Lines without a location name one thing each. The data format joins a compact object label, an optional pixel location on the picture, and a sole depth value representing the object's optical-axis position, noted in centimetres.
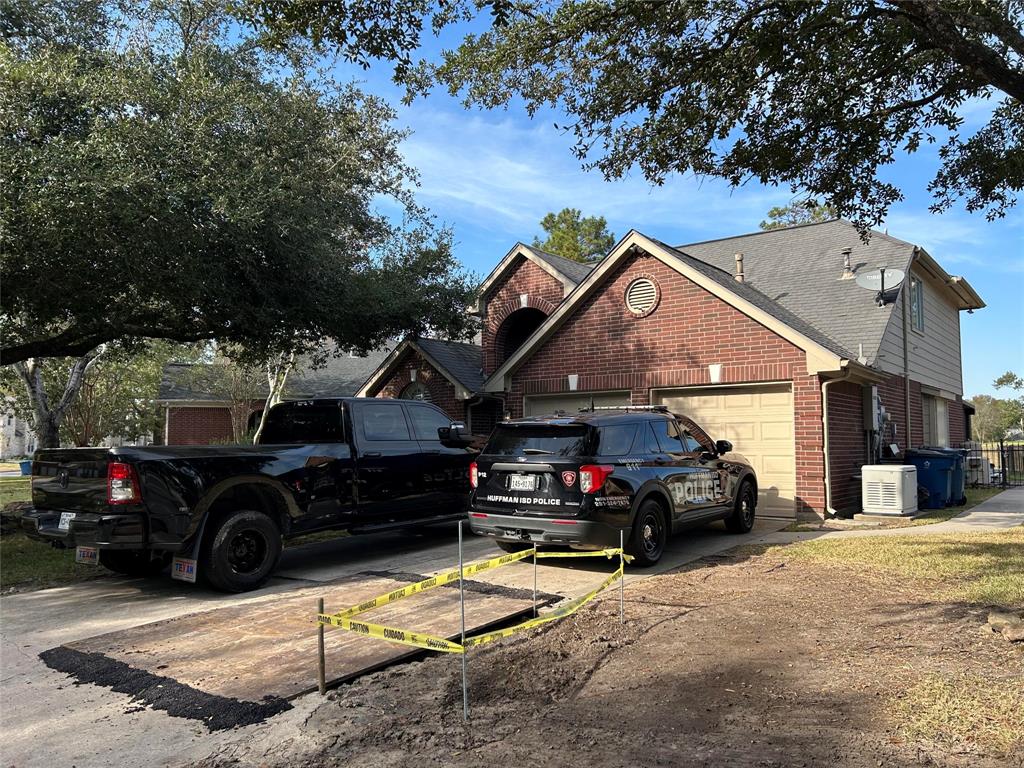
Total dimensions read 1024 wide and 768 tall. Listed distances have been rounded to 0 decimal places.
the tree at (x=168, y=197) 822
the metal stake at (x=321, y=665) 427
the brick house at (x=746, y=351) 1226
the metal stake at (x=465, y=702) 391
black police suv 757
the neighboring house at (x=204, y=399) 3219
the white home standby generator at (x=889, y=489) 1176
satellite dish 1388
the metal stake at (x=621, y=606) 572
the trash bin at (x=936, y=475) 1334
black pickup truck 647
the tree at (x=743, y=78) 625
